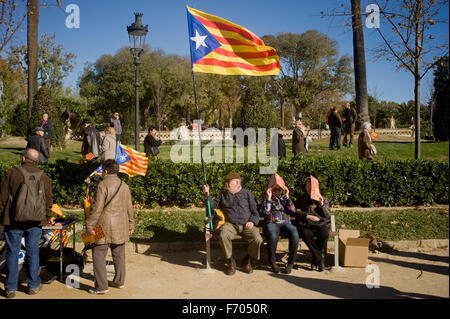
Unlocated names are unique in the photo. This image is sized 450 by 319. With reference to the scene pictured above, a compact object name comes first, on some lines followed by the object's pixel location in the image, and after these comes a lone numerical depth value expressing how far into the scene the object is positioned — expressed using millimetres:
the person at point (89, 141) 10711
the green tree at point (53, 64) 49209
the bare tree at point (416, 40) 10781
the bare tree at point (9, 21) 10125
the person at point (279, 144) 11867
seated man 6531
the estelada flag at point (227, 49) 7266
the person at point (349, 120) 16672
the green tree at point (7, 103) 35812
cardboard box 6652
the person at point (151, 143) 12422
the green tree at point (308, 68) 53281
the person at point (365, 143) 10758
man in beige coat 5492
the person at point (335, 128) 16047
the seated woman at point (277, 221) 6609
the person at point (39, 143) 11109
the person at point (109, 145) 9562
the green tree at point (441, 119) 21188
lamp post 12008
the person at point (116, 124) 16156
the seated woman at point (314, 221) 6676
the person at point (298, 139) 12383
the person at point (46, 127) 14234
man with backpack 5285
